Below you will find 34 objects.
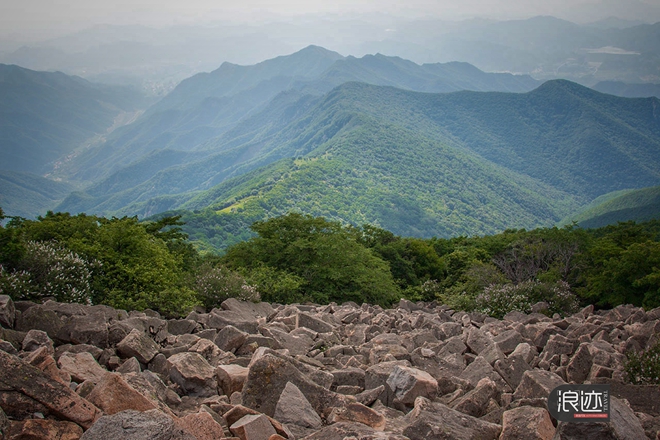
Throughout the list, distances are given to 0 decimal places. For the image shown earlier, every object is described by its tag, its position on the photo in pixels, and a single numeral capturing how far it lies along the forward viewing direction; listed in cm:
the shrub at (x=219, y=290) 2130
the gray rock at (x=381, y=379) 900
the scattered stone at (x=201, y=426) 637
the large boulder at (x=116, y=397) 688
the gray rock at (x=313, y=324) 1537
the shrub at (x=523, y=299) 2512
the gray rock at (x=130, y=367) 923
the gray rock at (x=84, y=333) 1060
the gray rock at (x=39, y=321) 1080
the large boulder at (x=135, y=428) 568
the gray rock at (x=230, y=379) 914
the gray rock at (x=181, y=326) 1377
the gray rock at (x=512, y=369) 1051
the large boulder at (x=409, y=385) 884
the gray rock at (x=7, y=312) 1077
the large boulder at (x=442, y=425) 700
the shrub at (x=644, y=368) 994
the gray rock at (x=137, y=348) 1018
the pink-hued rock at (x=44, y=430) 609
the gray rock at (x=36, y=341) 935
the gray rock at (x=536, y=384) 880
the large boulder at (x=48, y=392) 657
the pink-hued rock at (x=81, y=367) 827
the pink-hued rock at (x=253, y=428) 668
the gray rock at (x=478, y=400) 855
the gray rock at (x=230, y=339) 1166
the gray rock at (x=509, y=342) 1273
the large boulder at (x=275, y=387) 816
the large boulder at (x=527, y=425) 697
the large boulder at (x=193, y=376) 934
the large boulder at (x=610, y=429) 658
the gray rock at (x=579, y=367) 1032
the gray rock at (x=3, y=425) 600
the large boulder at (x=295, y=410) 767
